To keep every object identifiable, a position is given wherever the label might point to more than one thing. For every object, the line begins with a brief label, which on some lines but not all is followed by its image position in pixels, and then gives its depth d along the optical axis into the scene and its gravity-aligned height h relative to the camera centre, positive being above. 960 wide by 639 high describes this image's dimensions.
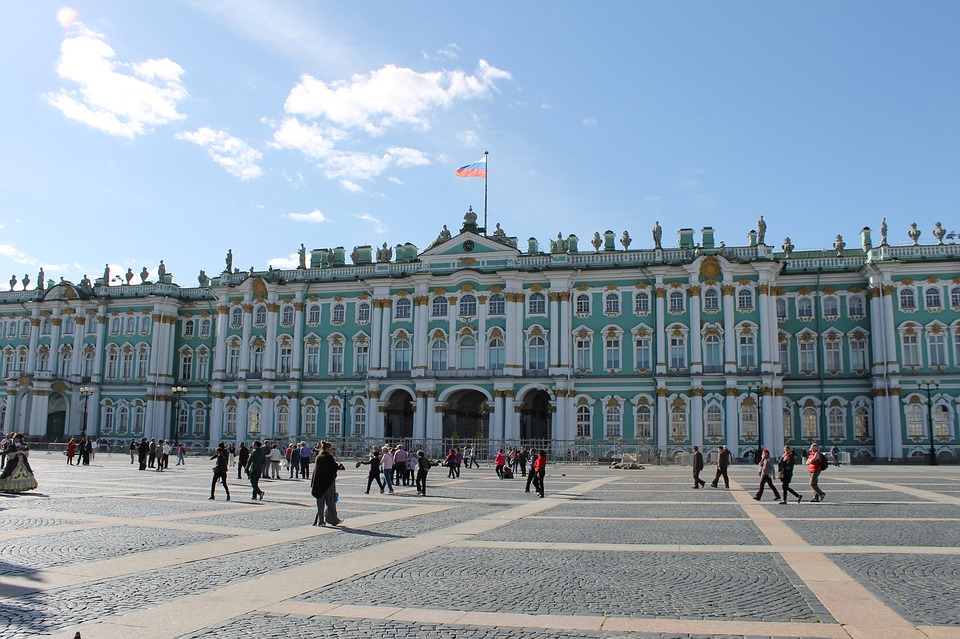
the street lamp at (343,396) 69.19 +2.25
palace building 60.38 +5.84
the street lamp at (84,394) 72.19 +2.35
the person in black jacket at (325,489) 18.98 -1.49
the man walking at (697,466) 31.94 -1.42
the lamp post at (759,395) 58.34 +2.42
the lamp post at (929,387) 56.06 +3.07
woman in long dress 26.19 -1.66
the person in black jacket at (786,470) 25.23 -1.22
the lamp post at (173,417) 77.31 +0.40
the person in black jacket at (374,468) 29.22 -1.53
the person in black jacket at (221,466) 25.80 -1.36
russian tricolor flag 66.88 +20.29
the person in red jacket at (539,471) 28.84 -1.56
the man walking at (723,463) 31.03 -1.26
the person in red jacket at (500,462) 40.31 -1.74
